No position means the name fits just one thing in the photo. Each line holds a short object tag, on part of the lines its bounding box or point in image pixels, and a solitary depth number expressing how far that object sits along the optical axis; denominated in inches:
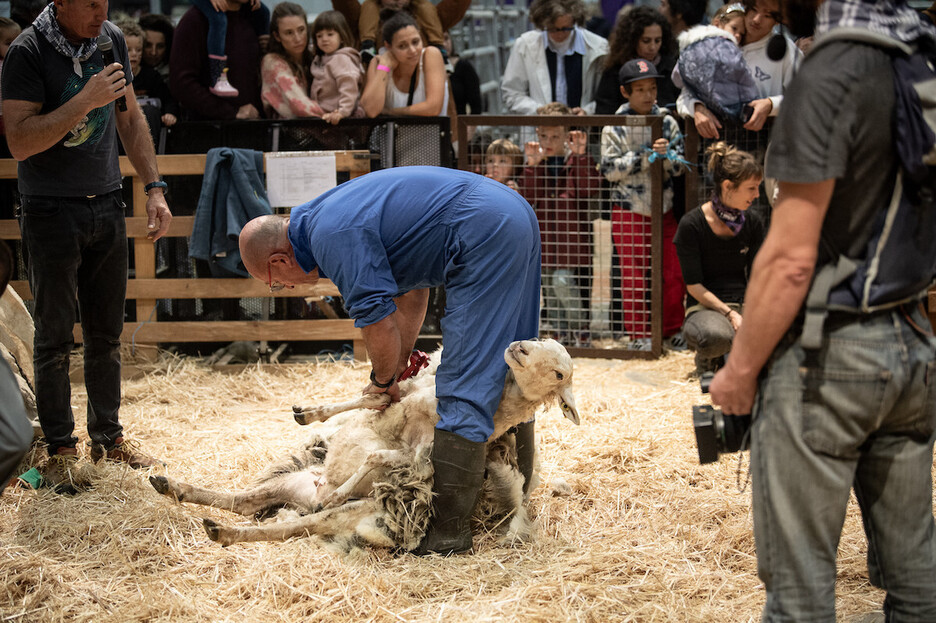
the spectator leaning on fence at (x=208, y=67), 247.0
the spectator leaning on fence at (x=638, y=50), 258.1
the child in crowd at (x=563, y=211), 251.4
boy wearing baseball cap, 248.7
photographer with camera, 72.8
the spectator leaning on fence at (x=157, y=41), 262.4
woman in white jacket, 269.0
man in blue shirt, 123.6
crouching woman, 211.6
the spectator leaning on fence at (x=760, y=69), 235.9
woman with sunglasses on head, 245.9
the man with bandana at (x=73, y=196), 145.8
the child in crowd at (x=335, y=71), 249.0
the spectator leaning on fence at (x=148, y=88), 248.5
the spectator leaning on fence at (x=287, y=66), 248.4
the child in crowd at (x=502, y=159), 253.8
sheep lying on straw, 129.9
